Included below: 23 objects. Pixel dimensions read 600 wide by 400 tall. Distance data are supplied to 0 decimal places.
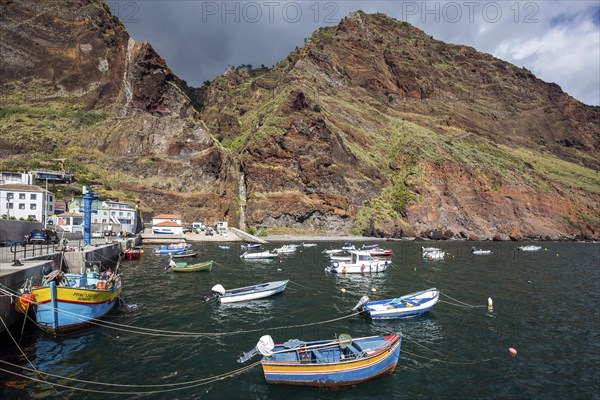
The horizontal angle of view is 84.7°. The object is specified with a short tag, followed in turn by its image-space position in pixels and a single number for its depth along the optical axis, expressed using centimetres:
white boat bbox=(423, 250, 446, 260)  6494
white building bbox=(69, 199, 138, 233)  7656
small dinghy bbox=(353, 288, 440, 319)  2648
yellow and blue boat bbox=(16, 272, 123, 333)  2009
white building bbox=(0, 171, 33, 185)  7494
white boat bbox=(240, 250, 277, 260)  5912
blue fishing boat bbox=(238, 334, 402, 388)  1583
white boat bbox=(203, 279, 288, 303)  3030
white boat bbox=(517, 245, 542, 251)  8856
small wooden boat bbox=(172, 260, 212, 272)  4444
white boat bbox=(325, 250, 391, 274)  4656
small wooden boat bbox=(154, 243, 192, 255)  5966
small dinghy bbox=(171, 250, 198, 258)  5559
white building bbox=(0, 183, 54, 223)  6069
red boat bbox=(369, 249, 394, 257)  6605
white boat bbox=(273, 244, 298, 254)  6862
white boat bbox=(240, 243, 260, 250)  7106
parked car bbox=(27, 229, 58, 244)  4184
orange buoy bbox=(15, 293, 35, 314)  1969
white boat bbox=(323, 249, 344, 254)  6725
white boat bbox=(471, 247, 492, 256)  7582
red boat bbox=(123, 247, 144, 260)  5438
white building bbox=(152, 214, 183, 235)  8831
